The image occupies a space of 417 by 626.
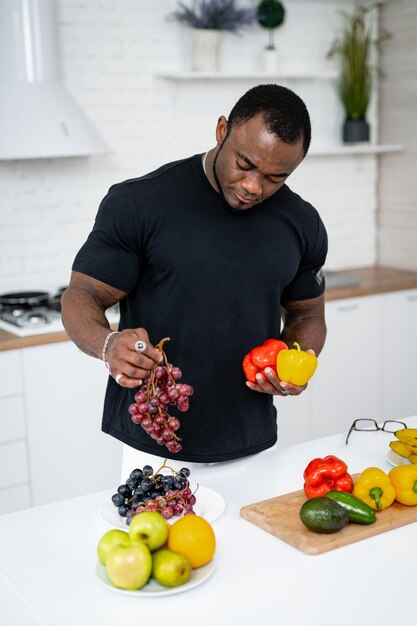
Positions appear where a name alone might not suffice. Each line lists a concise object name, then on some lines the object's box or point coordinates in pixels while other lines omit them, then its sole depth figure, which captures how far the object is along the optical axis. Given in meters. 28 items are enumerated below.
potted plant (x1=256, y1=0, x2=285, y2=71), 4.25
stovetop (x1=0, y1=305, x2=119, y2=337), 3.36
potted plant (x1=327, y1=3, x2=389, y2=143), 4.58
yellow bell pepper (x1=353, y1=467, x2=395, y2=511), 1.75
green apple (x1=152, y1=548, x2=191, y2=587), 1.42
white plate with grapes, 1.68
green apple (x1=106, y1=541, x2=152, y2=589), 1.41
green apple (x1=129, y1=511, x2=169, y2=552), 1.45
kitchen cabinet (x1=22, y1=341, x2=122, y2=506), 3.34
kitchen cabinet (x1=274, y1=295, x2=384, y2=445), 4.06
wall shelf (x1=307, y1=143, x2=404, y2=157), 4.51
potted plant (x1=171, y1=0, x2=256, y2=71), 4.06
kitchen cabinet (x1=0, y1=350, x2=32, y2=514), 3.27
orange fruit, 1.48
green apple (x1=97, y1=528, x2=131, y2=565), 1.45
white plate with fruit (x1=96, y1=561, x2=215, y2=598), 1.42
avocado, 1.62
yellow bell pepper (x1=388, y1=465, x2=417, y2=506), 1.77
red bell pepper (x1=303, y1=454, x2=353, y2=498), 1.79
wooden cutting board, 1.62
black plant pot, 4.65
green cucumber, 1.68
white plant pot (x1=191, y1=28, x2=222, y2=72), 4.07
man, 1.99
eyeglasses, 2.25
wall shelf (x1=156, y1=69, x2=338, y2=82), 4.02
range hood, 3.38
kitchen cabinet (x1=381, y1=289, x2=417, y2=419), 4.34
